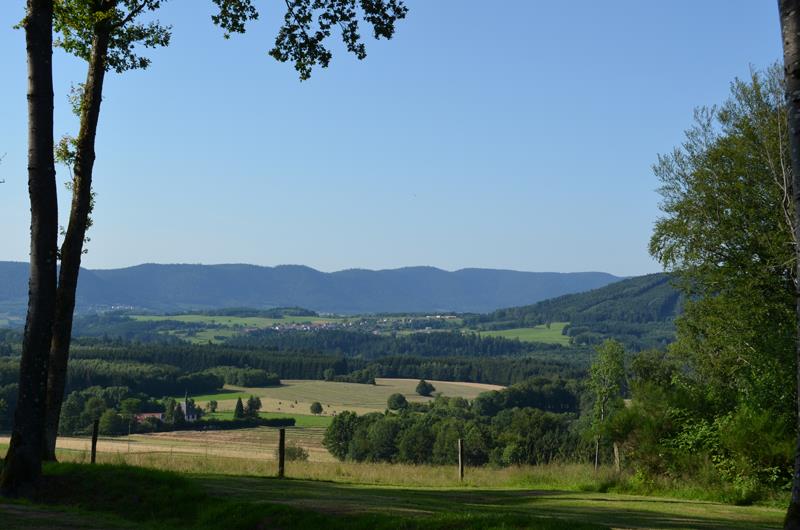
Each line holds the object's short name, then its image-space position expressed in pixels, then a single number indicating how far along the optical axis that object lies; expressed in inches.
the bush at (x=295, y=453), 1893.9
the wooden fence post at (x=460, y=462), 1275.1
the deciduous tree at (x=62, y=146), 715.4
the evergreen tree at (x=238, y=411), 3945.1
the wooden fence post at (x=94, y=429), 1159.0
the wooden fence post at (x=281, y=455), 1148.1
